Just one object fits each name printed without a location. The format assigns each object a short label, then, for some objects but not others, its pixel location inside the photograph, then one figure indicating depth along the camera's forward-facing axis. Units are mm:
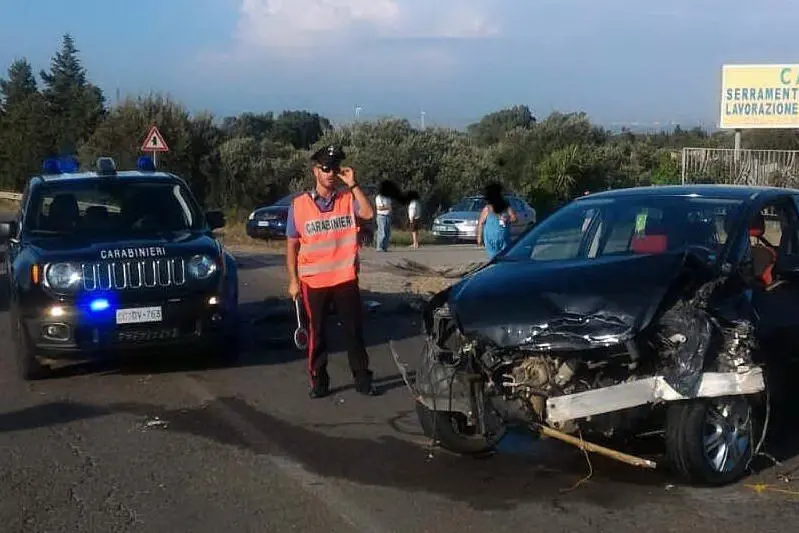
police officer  8148
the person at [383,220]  23500
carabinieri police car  8820
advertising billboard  40406
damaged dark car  5773
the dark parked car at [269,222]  26891
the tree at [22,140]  52781
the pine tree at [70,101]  53969
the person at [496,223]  14047
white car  30375
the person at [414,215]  27391
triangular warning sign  24750
